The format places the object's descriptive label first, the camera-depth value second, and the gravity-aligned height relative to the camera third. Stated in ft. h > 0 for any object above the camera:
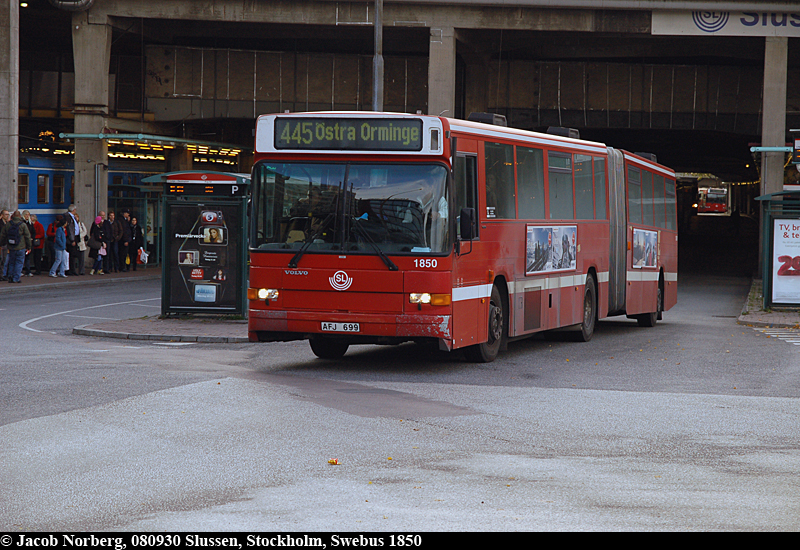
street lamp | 89.92 +15.54
